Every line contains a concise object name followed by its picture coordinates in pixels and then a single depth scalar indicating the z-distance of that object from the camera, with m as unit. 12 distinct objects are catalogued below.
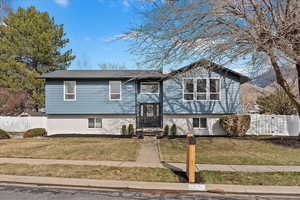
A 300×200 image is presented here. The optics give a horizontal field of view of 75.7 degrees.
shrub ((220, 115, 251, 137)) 15.18
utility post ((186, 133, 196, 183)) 5.38
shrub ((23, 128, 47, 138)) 15.44
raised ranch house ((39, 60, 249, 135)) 16.12
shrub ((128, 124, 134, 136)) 16.30
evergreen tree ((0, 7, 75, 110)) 23.83
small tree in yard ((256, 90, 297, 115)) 18.64
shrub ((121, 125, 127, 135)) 16.48
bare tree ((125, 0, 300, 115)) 8.53
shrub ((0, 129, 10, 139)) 14.38
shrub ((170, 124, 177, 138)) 16.36
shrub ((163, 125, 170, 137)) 16.29
